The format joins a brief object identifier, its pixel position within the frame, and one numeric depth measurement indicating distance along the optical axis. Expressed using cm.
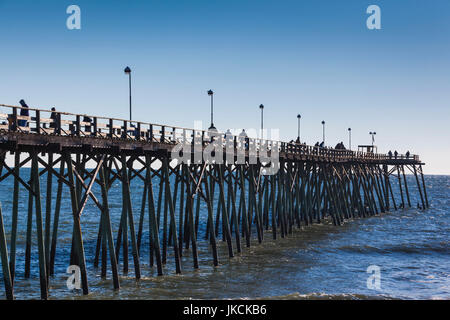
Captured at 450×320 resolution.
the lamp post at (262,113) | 4059
